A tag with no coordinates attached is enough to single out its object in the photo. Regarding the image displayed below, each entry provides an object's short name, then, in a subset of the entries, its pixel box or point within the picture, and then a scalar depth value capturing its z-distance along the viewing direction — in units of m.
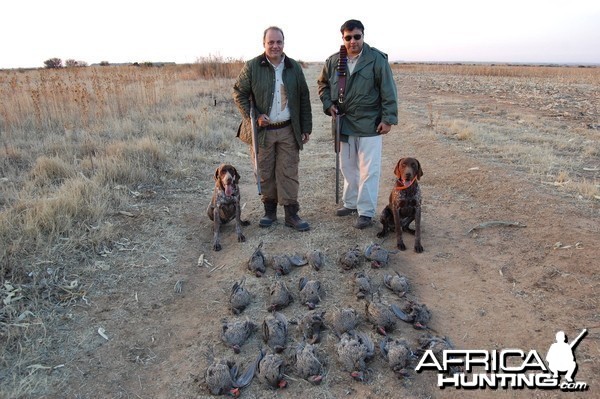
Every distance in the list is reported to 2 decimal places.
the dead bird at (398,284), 4.26
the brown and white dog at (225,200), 5.34
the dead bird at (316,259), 4.71
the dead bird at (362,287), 4.22
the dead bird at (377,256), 4.77
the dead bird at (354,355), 3.22
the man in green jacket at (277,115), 5.21
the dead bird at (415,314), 3.77
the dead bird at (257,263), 4.68
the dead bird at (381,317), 3.68
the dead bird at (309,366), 3.20
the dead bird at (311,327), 3.61
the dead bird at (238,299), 4.05
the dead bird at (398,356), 3.20
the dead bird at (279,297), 4.06
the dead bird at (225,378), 3.06
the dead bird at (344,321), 3.65
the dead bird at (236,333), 3.54
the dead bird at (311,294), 4.10
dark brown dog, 5.00
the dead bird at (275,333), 3.52
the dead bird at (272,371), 3.12
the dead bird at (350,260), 4.73
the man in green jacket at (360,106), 5.18
